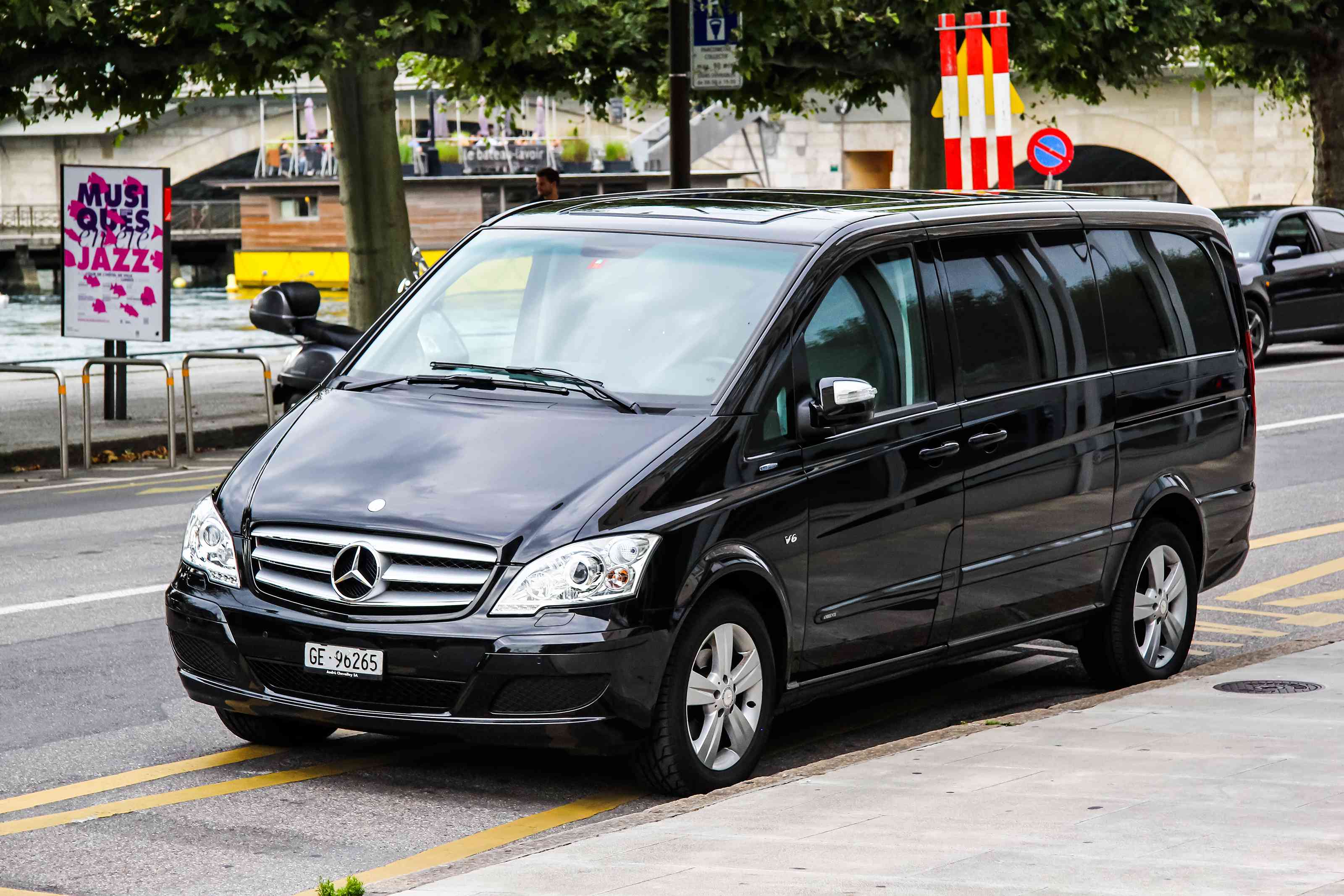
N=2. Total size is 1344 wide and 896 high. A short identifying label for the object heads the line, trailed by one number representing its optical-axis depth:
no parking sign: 29.84
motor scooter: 12.87
